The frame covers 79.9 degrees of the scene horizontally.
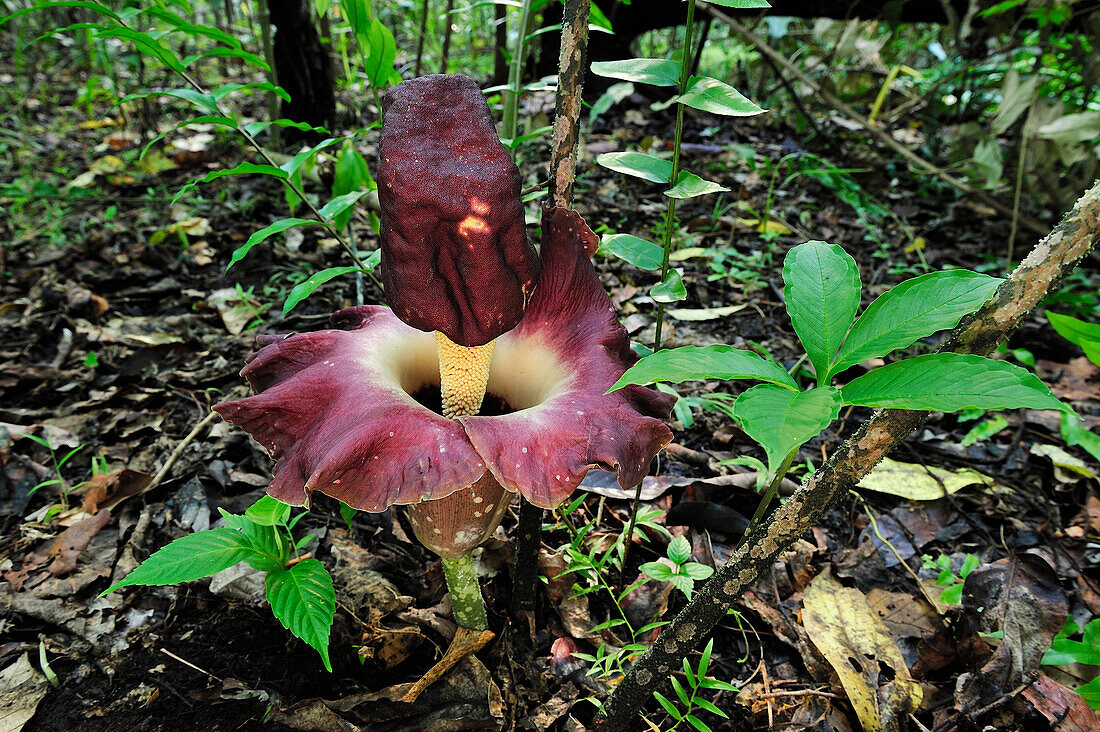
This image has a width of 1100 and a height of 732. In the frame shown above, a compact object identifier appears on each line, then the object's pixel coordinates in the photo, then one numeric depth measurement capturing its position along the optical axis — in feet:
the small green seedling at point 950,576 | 2.14
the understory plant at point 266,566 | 1.60
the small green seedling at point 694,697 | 1.72
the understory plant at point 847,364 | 0.93
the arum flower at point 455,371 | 1.31
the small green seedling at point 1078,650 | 1.70
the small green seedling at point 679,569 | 1.84
